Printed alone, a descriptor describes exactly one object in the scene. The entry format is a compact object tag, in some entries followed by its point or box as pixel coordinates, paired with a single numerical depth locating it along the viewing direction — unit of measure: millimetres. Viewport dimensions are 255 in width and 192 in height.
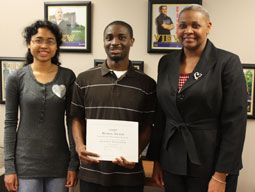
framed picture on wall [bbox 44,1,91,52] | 2191
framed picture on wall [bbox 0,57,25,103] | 2371
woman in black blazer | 1206
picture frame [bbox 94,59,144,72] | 2141
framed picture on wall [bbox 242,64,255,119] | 2003
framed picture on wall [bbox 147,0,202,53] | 2066
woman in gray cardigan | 1491
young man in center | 1397
